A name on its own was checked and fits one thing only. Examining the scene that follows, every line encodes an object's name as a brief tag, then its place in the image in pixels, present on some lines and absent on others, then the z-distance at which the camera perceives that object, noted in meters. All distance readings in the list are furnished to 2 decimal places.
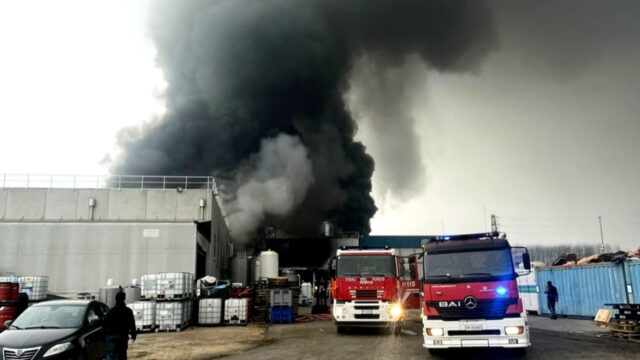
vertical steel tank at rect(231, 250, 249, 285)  37.41
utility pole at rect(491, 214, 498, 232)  48.78
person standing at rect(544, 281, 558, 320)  19.77
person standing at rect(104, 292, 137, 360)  8.28
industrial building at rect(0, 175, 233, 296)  25.44
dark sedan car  8.37
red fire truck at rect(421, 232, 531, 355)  9.50
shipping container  17.56
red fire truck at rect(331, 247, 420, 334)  15.07
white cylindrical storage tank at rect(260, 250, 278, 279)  34.06
